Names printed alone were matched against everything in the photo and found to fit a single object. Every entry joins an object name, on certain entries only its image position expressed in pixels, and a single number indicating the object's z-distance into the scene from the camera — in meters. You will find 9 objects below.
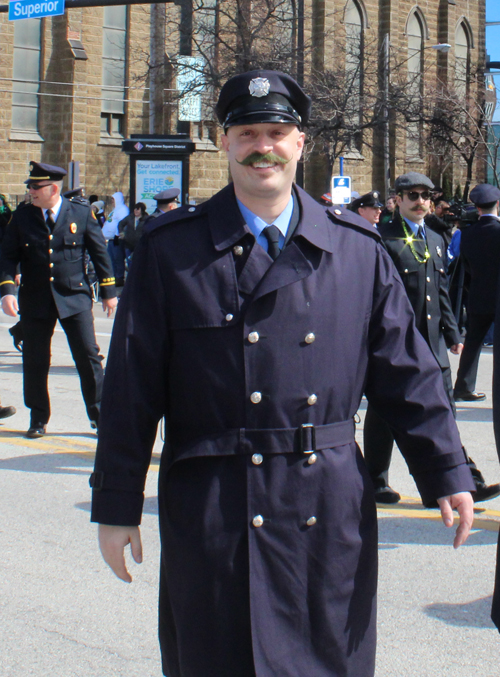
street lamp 32.61
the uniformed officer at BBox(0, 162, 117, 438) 7.54
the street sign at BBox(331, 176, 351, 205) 23.86
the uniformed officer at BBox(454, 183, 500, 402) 9.38
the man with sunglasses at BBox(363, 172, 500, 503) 5.91
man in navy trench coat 2.52
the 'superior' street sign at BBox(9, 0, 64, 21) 16.81
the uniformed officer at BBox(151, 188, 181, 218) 10.42
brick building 34.62
